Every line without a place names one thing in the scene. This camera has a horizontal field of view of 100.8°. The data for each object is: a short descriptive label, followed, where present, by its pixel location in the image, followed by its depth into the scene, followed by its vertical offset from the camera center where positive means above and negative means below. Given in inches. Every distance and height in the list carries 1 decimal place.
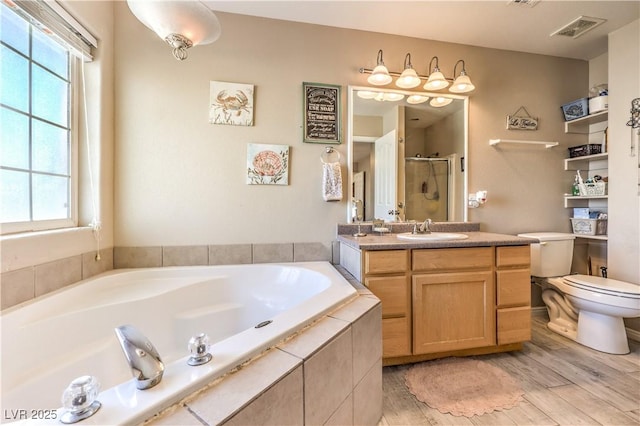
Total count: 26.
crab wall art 73.4 +30.2
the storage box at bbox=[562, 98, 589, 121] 91.0 +36.0
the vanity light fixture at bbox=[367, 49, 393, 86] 77.5 +39.9
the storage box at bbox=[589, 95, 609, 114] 85.7 +35.5
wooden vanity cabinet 62.5 -21.5
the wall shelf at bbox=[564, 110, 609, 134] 89.4 +32.0
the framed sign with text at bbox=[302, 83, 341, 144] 78.4 +29.5
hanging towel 77.6 +8.1
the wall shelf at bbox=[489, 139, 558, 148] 89.7 +24.0
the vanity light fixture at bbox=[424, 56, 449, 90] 81.0 +40.5
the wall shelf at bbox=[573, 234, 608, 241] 86.0 -8.3
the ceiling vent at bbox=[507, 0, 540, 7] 70.0 +55.9
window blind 47.1 +37.3
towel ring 79.8 +16.9
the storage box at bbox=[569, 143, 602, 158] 90.6 +21.6
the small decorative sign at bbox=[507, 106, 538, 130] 92.2 +31.7
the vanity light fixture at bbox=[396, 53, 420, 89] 79.4 +40.3
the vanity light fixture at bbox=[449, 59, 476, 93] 82.8 +40.3
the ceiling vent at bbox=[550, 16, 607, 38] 77.3 +56.0
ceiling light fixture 42.2 +32.0
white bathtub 27.0 -18.7
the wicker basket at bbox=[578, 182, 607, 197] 86.7 +7.7
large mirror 82.1 +18.3
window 46.3 +16.8
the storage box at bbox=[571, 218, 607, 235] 87.9 -5.0
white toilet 68.2 -23.9
